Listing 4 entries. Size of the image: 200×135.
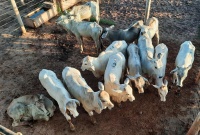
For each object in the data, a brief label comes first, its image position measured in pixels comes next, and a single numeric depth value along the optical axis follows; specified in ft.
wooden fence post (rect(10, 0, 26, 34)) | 31.84
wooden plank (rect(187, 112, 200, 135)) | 18.87
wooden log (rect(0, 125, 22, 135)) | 15.28
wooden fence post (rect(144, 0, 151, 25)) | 30.66
